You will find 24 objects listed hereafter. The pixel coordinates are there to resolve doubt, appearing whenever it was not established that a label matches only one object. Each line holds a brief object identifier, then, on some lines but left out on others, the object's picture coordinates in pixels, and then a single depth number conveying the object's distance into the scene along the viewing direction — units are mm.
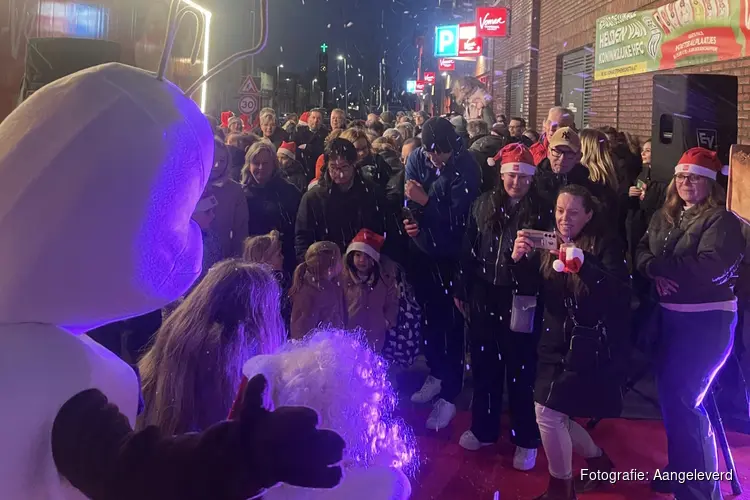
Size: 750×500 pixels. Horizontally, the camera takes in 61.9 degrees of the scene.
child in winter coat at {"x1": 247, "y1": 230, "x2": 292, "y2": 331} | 3701
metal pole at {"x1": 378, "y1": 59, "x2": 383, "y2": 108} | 54406
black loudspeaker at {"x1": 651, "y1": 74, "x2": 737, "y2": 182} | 4008
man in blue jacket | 4160
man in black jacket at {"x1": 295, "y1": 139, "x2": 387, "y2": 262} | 4148
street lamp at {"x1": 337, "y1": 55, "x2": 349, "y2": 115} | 49247
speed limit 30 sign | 9617
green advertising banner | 6398
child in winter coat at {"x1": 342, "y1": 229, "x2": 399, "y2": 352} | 3766
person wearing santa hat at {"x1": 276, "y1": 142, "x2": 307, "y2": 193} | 5770
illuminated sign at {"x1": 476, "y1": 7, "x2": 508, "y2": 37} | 18453
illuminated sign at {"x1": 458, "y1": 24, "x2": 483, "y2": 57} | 22203
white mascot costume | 908
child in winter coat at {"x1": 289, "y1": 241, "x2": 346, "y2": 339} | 3623
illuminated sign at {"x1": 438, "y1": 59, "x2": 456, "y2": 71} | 29117
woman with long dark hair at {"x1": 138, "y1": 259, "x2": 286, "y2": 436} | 1834
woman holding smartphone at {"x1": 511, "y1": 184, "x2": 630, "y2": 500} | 2975
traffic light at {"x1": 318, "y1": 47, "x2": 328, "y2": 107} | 29234
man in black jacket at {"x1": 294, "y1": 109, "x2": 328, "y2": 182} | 6836
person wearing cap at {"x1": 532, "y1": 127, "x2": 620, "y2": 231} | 3840
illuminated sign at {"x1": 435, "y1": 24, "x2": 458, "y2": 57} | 24469
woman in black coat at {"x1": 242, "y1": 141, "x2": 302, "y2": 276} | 4535
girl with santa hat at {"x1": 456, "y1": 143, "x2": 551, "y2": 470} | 3557
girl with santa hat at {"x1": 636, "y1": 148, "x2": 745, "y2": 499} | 2945
